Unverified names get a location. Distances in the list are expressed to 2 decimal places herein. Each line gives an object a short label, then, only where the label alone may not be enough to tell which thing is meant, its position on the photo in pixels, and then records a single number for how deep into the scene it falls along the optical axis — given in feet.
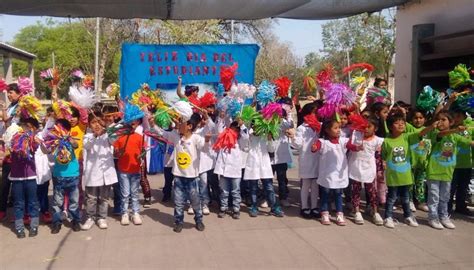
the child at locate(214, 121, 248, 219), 18.75
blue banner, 27.55
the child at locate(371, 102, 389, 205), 19.25
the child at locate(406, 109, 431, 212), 18.17
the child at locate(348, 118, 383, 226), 18.07
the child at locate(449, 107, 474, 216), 18.34
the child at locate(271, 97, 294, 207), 18.75
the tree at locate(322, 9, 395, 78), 78.21
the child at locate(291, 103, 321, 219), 18.85
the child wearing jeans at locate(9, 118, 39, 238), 16.40
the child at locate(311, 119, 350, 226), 17.83
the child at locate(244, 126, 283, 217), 18.81
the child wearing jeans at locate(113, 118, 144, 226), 17.83
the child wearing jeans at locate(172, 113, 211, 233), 17.16
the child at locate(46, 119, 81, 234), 16.97
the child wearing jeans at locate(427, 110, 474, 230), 17.65
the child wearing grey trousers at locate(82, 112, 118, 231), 17.43
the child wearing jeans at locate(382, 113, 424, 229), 17.63
